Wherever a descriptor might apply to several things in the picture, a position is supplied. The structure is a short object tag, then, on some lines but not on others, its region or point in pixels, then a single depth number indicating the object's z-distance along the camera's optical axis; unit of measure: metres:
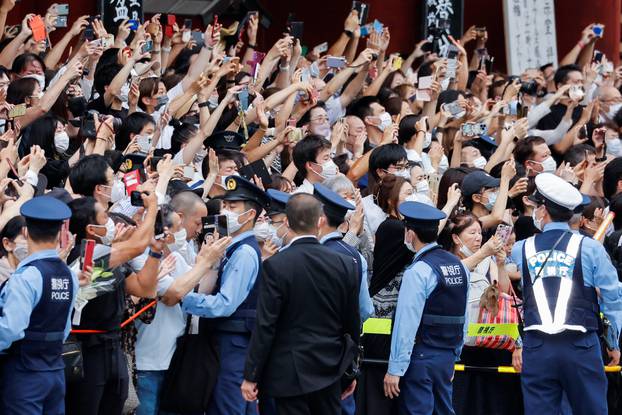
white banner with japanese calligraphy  33.37
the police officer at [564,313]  15.92
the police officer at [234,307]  15.00
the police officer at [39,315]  12.91
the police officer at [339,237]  15.40
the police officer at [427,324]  15.87
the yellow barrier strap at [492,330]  17.61
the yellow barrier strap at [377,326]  17.00
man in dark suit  13.66
